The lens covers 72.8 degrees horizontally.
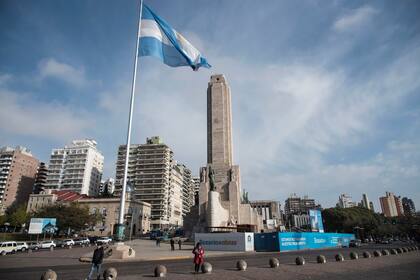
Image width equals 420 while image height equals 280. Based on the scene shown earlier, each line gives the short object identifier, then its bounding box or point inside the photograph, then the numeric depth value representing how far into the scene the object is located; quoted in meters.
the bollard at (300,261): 17.59
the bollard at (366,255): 22.75
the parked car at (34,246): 42.38
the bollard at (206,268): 14.38
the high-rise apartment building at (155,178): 103.88
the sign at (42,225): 51.66
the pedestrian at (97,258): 11.84
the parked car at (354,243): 47.31
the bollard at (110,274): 11.46
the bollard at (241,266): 15.29
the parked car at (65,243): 49.37
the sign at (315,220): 46.06
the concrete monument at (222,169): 57.72
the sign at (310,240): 34.38
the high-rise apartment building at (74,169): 118.91
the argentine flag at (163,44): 20.00
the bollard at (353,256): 21.27
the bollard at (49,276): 10.66
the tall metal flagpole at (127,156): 18.89
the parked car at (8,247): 33.96
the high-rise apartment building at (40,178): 125.56
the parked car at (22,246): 38.37
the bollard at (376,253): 24.05
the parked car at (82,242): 54.00
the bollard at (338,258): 19.64
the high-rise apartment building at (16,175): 111.51
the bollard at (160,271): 12.94
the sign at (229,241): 32.78
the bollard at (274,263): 16.42
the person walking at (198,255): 14.40
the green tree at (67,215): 63.72
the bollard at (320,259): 18.39
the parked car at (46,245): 44.16
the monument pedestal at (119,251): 20.41
